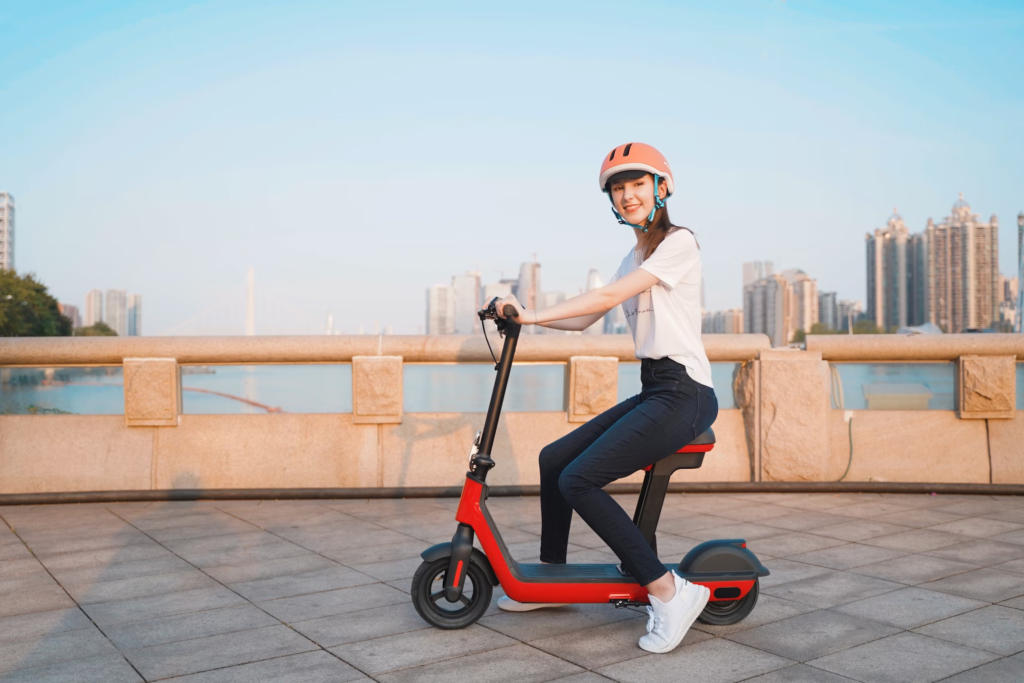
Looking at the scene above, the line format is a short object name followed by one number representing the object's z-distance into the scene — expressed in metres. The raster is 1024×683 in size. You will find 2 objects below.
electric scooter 3.41
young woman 3.27
